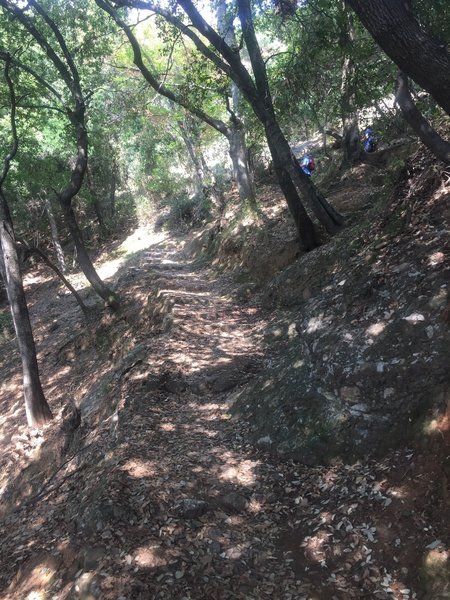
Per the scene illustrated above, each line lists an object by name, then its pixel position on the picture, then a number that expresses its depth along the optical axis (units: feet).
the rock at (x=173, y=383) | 22.53
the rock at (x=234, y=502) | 13.88
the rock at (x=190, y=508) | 13.50
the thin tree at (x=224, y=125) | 34.88
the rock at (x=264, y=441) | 16.53
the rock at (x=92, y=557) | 11.90
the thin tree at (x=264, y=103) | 27.48
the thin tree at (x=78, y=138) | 35.94
